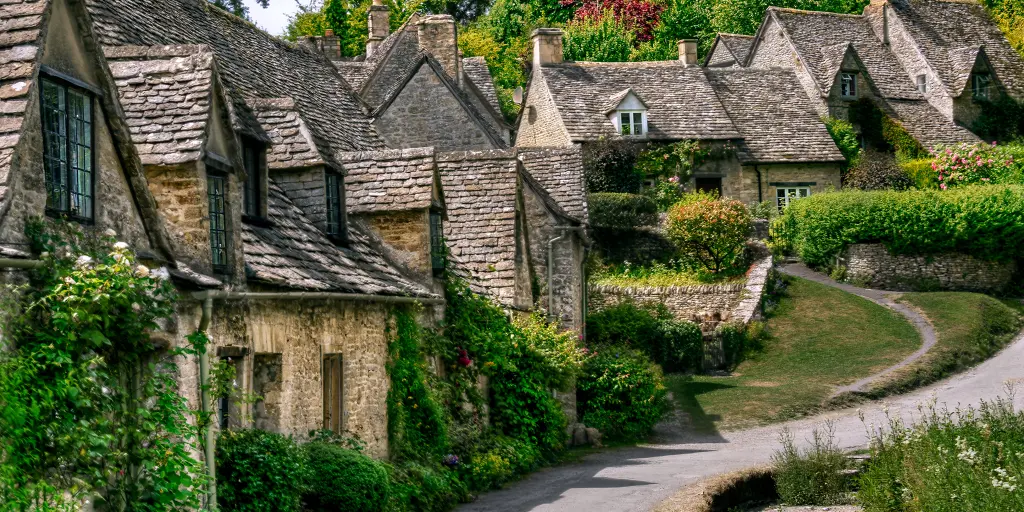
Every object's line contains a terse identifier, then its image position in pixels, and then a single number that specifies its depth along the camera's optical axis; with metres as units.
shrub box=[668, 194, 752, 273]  41.78
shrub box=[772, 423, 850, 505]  19.72
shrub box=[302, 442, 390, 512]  14.54
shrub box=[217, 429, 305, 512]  12.75
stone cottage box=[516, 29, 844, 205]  51.72
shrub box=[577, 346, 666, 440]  28.04
